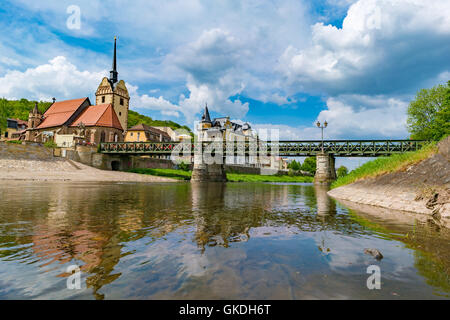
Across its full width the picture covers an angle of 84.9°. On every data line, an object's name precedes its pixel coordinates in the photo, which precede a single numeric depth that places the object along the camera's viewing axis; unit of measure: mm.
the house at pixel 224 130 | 91462
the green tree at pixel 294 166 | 103000
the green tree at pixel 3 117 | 60428
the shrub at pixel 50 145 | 44850
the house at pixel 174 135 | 89438
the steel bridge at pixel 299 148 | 41688
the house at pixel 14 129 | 65556
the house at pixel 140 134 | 69312
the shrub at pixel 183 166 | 66375
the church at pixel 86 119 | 55884
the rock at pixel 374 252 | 3847
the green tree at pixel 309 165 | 106250
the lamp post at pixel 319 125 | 38338
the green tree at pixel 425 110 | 42344
